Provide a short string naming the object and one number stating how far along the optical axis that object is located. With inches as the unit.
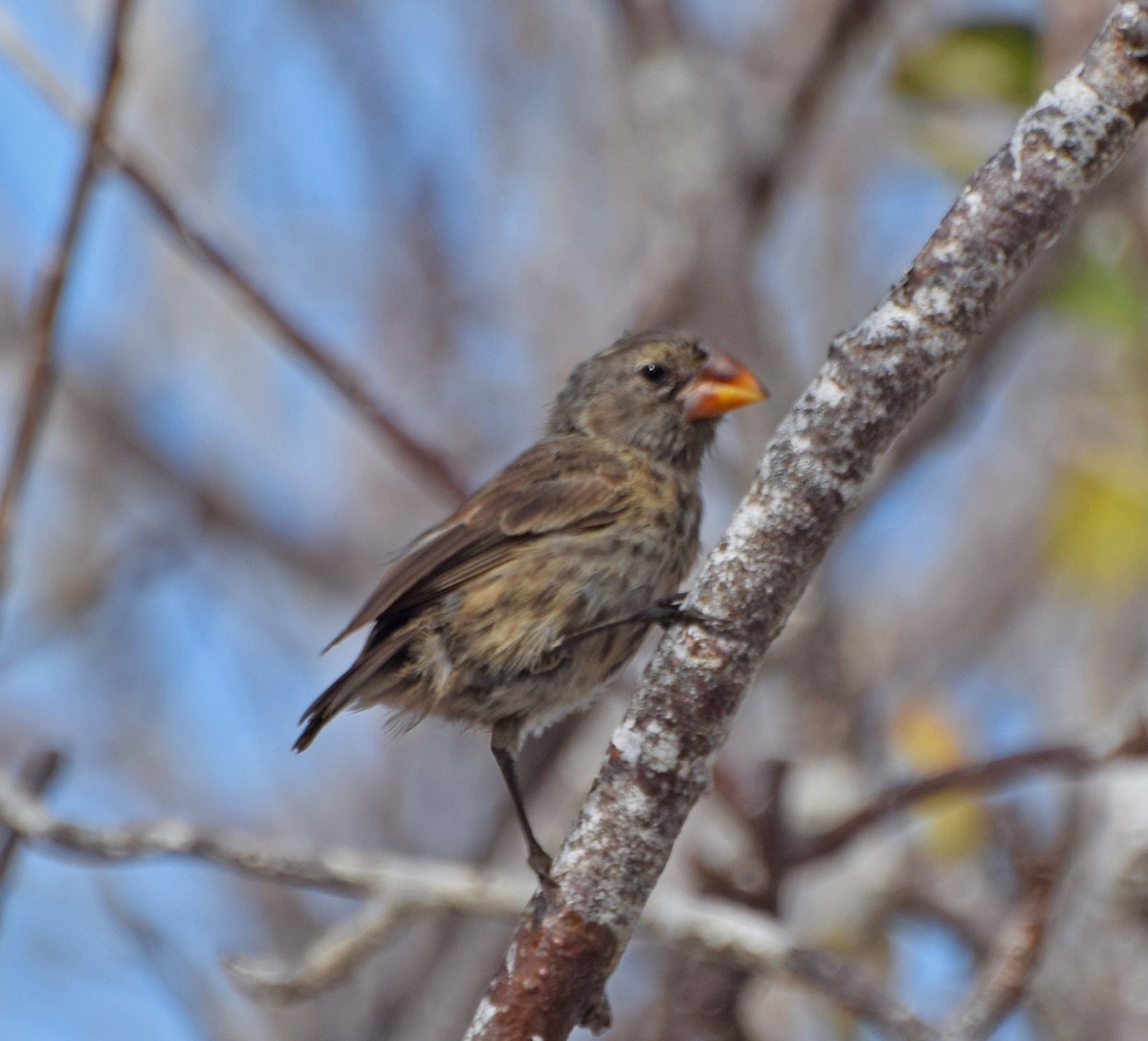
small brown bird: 278.4
